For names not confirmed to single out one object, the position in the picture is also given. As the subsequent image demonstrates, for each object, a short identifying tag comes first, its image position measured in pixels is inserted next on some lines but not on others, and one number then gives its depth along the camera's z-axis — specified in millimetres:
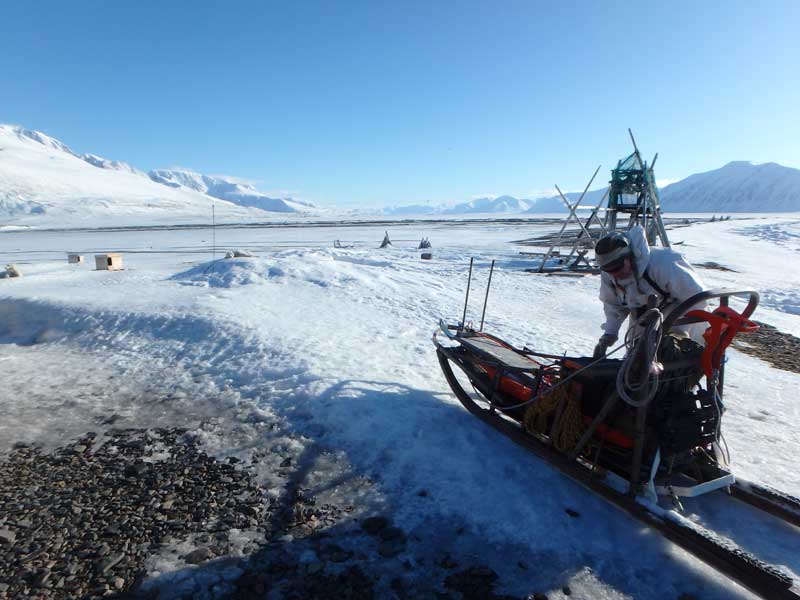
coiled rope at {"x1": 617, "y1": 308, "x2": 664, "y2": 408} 3004
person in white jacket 3855
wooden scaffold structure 16281
